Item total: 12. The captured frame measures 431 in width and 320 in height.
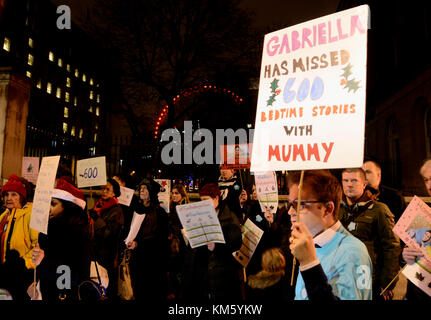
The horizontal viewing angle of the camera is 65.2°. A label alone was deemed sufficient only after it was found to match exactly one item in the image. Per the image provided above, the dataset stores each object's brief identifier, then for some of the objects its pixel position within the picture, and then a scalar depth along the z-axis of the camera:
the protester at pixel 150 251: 5.28
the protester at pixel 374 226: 3.20
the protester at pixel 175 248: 5.51
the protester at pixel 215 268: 4.19
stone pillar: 8.53
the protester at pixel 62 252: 3.59
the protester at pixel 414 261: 2.70
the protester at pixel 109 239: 4.95
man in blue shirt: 1.82
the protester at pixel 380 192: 3.80
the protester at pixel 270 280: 3.78
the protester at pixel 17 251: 3.93
